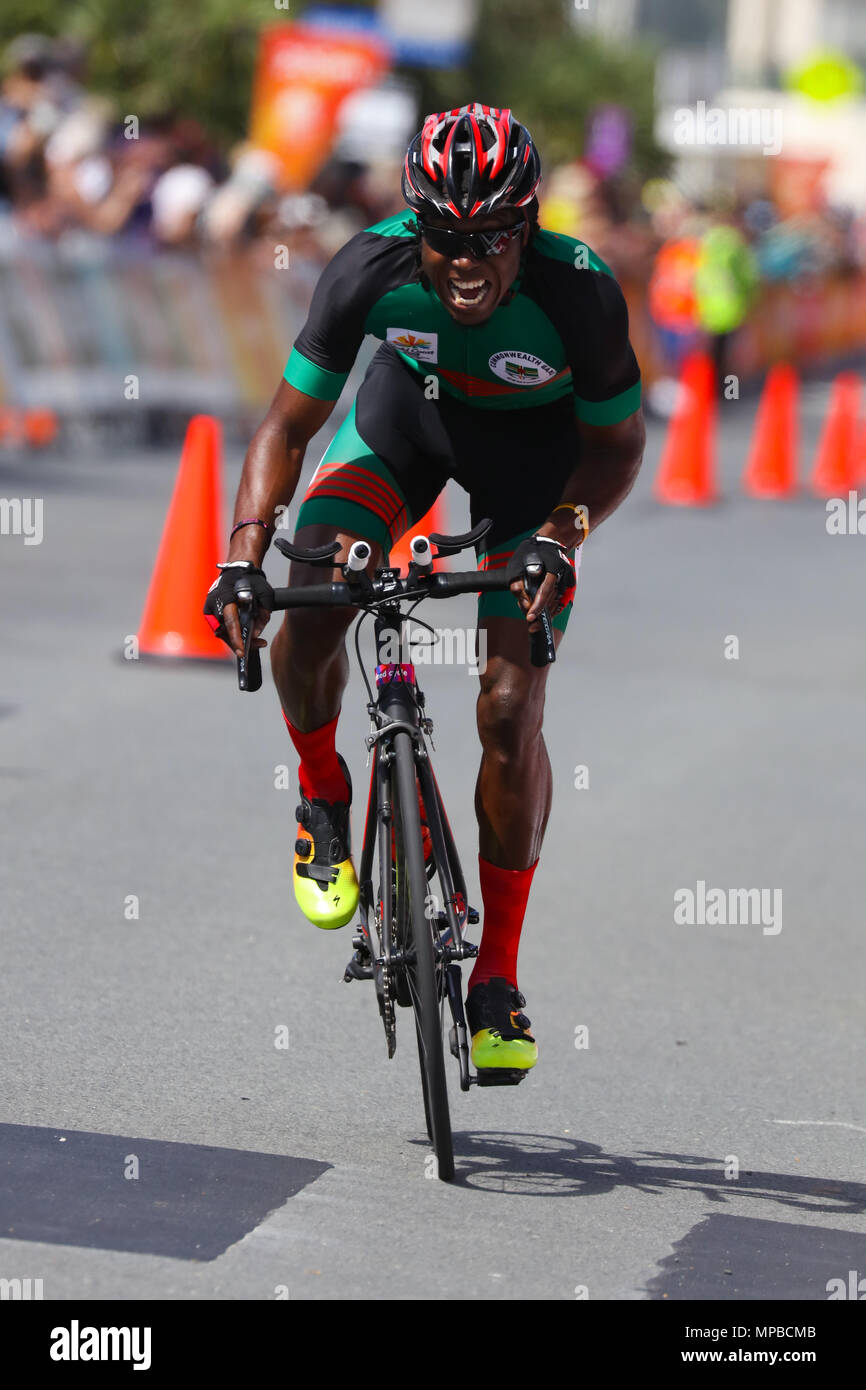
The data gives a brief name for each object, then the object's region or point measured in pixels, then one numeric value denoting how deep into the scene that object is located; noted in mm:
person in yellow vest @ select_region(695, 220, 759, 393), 23828
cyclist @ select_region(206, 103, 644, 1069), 4500
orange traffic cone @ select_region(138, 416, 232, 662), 9938
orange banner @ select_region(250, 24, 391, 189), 26453
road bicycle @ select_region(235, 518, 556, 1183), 4453
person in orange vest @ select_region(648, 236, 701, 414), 24062
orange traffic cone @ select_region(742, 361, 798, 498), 18328
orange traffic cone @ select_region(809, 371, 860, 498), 18891
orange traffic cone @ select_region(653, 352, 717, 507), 17234
